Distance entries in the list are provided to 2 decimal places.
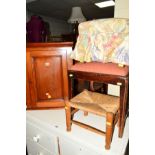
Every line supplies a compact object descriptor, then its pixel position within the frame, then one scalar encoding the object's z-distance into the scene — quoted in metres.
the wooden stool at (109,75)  0.94
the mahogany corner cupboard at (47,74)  1.30
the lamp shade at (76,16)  3.46
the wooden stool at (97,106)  0.94
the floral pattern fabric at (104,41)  0.90
